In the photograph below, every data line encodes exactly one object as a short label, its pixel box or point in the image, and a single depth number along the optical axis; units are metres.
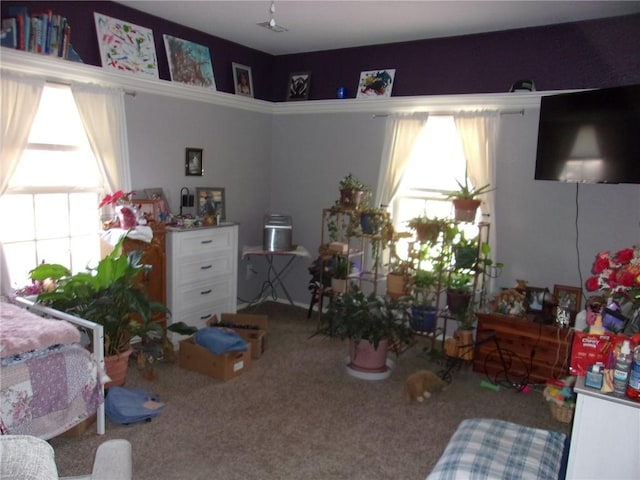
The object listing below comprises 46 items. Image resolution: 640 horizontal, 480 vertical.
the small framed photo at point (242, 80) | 4.75
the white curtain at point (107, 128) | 3.46
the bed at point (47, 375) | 2.19
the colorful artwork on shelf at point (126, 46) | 3.58
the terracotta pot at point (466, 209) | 3.82
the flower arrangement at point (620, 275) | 1.76
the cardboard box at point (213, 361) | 3.35
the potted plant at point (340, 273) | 4.34
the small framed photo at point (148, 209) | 3.73
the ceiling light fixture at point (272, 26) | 2.78
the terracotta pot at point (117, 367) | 2.98
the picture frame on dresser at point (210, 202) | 4.45
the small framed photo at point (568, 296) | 3.55
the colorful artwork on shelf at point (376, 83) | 4.52
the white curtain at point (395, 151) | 4.33
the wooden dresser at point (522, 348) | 3.37
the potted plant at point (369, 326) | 3.36
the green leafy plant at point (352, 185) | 4.28
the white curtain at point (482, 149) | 3.98
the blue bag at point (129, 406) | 2.75
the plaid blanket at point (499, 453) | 1.81
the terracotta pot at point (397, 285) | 4.10
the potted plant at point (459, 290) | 3.87
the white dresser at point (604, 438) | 1.55
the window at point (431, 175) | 4.30
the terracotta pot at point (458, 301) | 3.86
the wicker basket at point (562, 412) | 2.94
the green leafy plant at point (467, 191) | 3.86
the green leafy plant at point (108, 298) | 2.89
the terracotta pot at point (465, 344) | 3.74
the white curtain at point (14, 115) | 3.02
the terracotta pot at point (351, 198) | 4.25
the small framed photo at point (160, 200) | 3.94
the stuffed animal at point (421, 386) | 3.17
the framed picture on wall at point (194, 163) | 4.33
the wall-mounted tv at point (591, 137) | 3.12
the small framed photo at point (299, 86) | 5.00
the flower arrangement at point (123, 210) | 3.51
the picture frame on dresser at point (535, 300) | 3.61
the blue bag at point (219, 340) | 3.35
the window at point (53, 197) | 3.31
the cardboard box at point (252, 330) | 3.74
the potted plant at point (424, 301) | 3.99
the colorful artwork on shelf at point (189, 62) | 4.11
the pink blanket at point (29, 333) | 2.21
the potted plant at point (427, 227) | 3.83
